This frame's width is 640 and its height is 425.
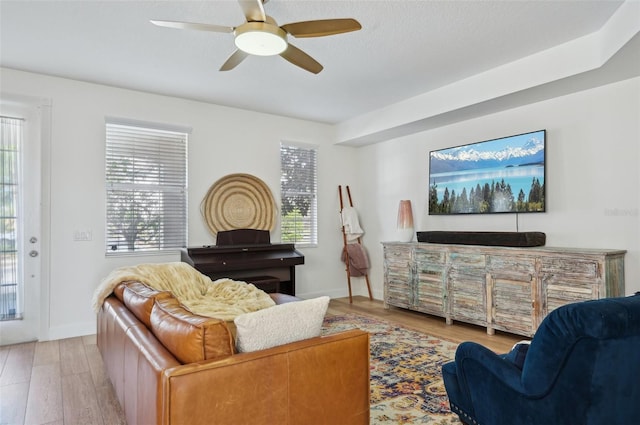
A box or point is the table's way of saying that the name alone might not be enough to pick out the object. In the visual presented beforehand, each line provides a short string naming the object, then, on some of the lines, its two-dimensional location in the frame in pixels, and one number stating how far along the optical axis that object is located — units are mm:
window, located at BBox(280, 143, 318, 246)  5566
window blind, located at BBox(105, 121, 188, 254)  4328
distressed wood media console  3234
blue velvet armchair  1331
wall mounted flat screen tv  3908
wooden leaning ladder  5809
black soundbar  3752
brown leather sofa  1328
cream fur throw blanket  2895
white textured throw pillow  1541
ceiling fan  2291
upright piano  4270
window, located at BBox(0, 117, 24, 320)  3797
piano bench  4493
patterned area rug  2289
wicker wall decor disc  4855
